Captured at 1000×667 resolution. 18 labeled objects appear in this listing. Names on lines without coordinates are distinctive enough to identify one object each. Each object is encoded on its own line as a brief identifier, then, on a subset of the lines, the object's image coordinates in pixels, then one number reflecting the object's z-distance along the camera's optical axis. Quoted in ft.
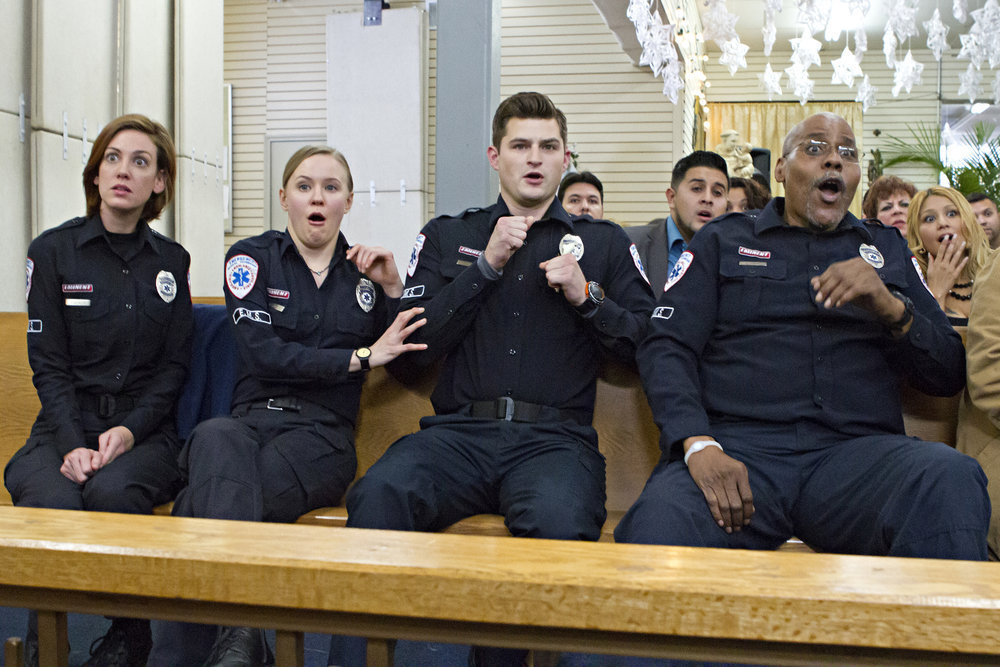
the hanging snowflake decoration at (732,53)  26.11
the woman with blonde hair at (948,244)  11.78
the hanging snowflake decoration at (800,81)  30.71
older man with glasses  6.13
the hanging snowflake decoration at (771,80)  31.17
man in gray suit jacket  13.12
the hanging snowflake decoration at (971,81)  29.53
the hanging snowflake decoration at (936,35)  25.70
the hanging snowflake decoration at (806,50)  25.71
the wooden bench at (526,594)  3.04
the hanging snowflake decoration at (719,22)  24.03
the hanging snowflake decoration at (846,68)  26.55
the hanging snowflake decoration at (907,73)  28.07
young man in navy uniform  6.82
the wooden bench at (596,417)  8.04
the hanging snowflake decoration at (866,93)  30.50
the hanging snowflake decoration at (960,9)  22.17
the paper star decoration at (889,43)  27.25
